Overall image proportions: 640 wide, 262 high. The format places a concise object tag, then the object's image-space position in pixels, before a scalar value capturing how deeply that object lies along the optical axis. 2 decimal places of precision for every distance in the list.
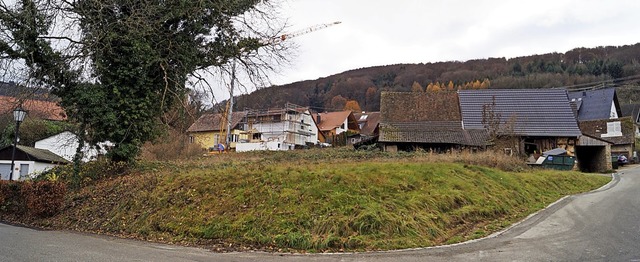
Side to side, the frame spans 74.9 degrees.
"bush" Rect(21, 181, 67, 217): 12.91
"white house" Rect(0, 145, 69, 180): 31.20
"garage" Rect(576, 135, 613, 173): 36.53
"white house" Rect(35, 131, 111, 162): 16.14
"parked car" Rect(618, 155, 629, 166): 43.22
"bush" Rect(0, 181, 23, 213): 14.06
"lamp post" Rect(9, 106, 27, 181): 15.83
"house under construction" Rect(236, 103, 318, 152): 62.03
